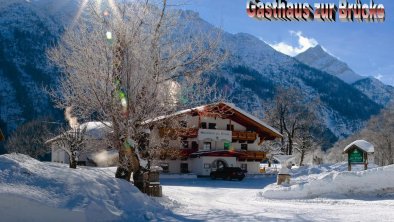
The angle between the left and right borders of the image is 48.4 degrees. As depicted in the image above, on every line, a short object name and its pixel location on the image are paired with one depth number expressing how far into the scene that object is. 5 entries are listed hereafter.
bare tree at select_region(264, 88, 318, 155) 60.31
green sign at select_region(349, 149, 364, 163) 29.78
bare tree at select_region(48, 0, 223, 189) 16.25
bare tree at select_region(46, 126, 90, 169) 38.06
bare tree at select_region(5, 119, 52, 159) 73.88
